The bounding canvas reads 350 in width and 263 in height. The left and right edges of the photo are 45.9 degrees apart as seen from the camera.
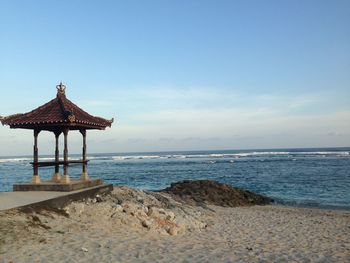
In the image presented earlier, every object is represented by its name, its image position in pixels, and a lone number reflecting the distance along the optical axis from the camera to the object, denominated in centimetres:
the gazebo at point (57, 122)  1588
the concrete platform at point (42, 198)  1240
